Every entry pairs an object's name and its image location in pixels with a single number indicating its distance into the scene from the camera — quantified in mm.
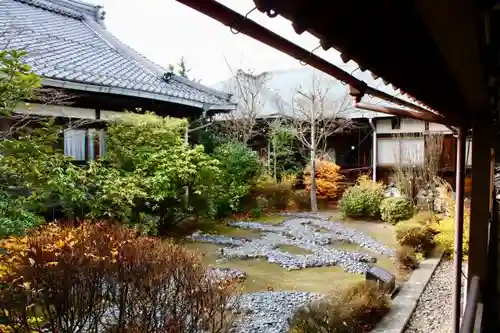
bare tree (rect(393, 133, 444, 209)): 10781
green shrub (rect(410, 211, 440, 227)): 8078
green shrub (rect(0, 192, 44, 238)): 3104
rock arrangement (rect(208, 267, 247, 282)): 5953
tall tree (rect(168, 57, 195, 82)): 25944
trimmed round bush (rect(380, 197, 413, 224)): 10234
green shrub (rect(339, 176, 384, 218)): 11188
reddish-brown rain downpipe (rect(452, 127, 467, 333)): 3790
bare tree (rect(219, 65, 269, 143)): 14117
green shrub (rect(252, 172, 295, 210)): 12791
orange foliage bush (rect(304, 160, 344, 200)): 13266
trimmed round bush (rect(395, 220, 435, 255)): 7336
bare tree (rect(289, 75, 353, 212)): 12520
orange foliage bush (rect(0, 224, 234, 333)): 2986
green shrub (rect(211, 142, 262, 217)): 10977
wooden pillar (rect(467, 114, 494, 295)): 3342
